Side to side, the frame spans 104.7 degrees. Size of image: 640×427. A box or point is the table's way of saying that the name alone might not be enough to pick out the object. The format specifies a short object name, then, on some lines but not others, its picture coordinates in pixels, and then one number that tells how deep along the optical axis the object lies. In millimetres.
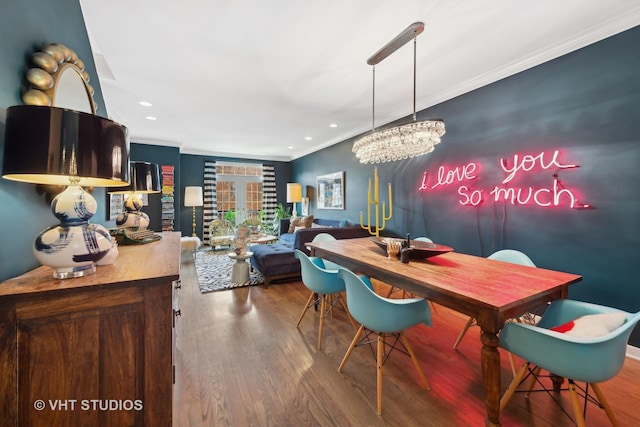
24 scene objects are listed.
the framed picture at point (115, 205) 2473
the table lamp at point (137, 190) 2143
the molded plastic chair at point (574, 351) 1021
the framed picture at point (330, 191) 5472
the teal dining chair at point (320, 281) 2059
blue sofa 3580
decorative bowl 1904
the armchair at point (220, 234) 5598
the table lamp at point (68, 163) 819
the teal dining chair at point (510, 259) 1944
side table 3660
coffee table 4113
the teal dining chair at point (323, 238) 3025
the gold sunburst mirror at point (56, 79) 1087
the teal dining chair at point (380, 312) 1478
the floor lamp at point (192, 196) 6236
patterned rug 3547
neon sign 2268
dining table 1185
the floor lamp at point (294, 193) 6906
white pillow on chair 1129
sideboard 795
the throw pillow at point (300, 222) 5609
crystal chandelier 2070
